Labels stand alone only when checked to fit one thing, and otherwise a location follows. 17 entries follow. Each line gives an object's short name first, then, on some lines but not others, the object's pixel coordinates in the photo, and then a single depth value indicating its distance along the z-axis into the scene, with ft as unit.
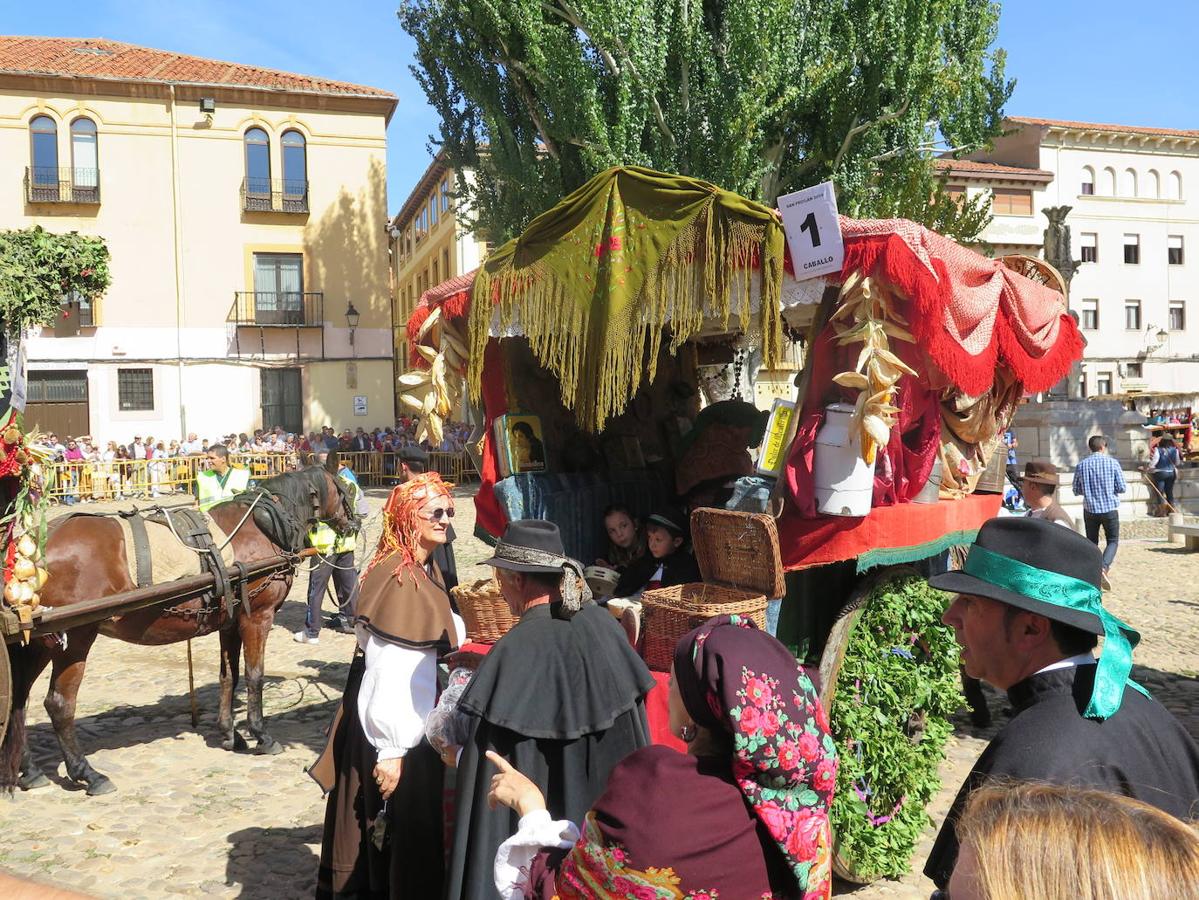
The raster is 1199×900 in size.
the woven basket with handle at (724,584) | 14.46
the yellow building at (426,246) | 120.26
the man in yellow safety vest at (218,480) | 29.86
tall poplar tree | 55.47
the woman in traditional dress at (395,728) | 11.91
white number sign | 14.49
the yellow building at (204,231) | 93.81
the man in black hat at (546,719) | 9.85
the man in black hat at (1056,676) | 6.12
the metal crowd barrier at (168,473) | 78.64
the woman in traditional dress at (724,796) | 6.70
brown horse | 19.79
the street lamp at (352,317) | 98.70
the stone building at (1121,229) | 138.41
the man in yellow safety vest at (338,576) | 28.30
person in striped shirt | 37.96
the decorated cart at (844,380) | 14.74
